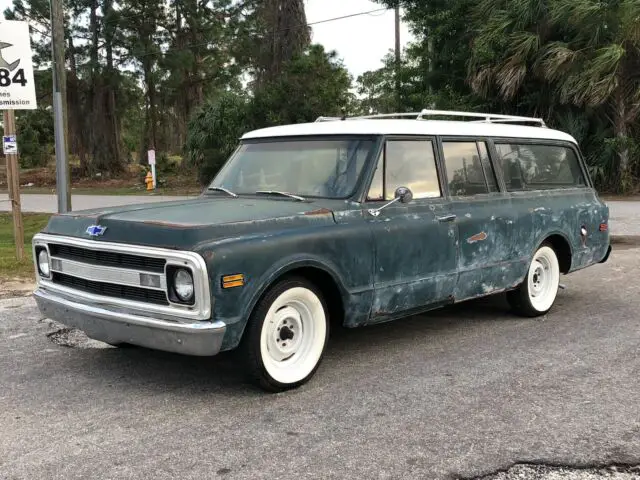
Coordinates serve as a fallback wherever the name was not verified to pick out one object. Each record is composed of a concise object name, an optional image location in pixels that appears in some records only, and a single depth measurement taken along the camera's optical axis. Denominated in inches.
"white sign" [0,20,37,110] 344.5
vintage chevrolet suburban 155.7
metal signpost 1172.1
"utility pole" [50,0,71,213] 453.4
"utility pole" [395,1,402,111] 932.0
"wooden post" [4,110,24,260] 365.4
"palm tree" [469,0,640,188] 698.8
